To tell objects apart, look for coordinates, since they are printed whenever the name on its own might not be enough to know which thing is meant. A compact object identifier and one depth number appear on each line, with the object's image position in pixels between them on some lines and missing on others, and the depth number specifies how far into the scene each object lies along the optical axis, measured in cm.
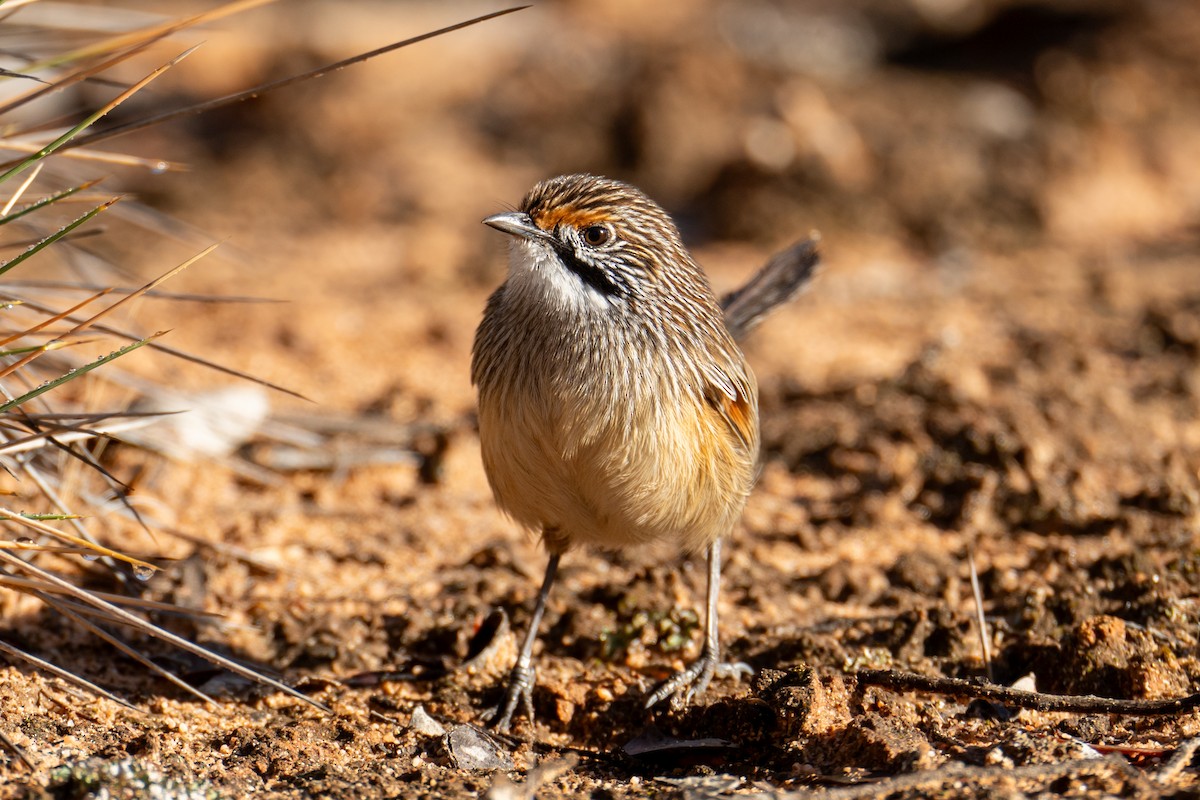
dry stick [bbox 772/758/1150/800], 561
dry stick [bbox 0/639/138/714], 603
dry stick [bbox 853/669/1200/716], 645
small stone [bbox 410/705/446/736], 714
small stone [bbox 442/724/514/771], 668
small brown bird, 739
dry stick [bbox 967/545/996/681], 746
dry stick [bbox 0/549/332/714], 582
